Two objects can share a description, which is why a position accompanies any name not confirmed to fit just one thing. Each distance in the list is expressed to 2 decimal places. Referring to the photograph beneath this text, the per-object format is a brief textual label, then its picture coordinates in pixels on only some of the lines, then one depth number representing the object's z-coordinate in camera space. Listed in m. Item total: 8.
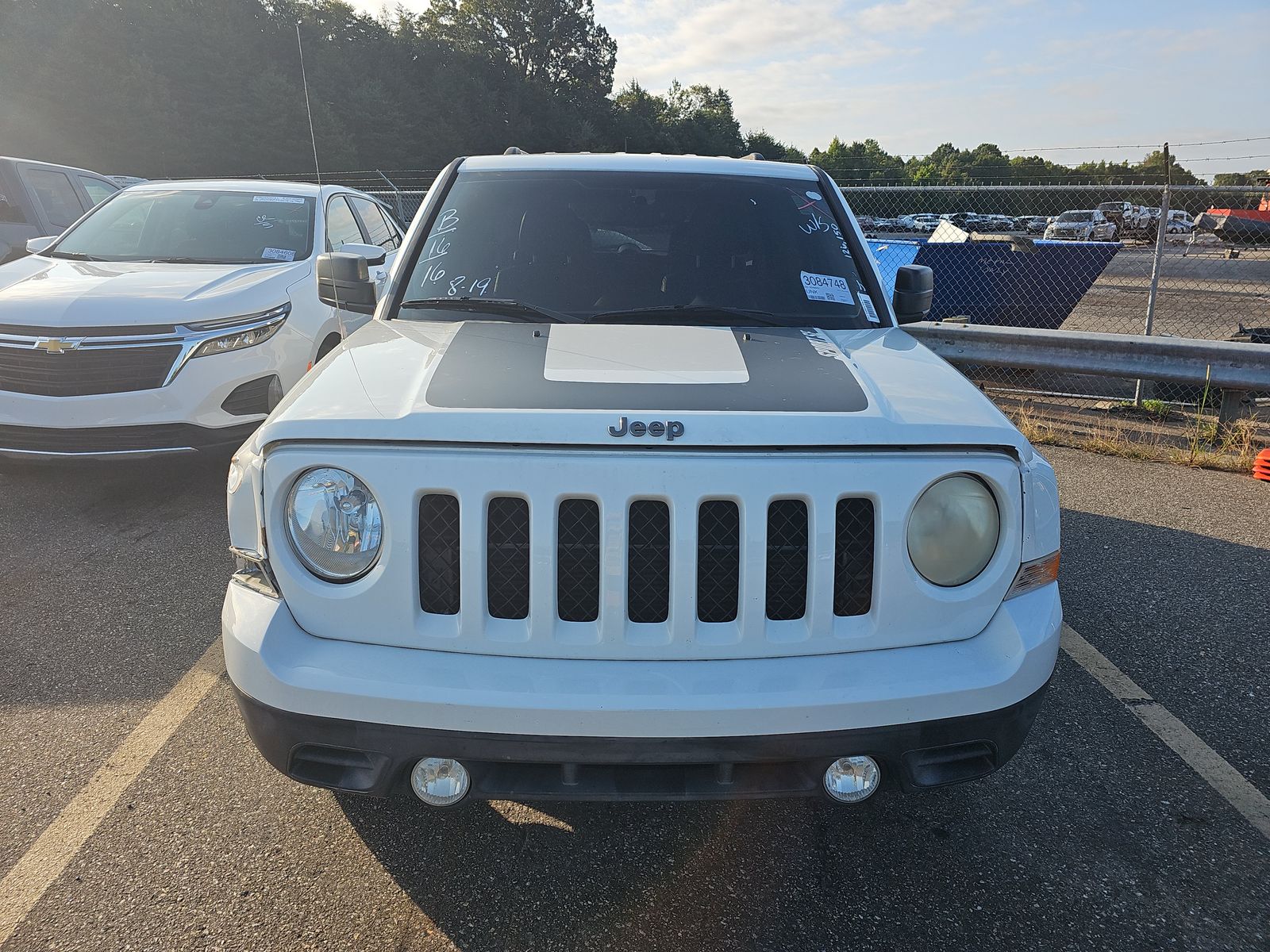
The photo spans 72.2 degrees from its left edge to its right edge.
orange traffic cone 5.49
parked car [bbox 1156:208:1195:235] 21.85
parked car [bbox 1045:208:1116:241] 26.39
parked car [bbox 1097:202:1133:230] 18.30
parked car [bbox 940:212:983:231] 20.39
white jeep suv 1.79
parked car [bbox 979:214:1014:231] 20.67
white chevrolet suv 4.57
